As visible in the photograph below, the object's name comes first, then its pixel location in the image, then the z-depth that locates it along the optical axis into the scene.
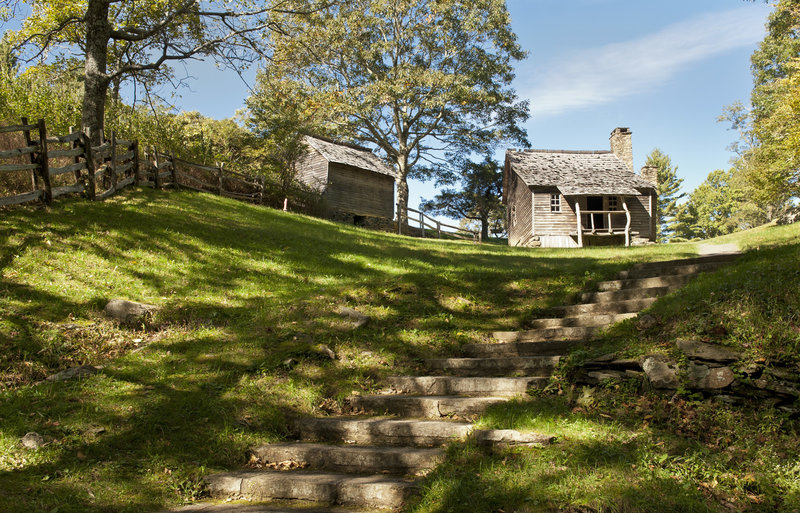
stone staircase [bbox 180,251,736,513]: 4.12
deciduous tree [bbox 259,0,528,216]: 31.08
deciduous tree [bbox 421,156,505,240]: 46.46
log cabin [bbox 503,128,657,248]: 29.69
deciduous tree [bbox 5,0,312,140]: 13.96
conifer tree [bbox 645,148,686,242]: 70.31
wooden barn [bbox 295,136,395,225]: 32.56
